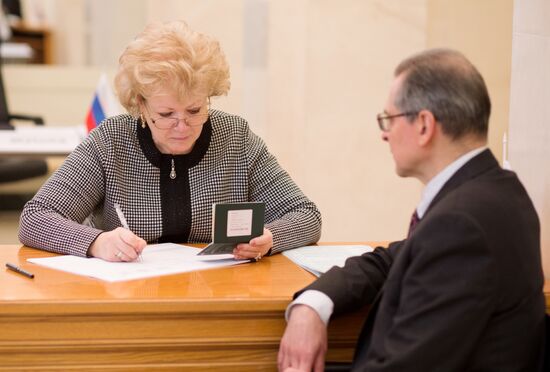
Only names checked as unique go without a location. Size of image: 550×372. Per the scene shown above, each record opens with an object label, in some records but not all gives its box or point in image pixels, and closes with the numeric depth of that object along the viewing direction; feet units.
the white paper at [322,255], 8.86
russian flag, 20.42
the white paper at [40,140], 20.68
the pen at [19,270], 8.23
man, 5.99
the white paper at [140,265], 8.35
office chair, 24.50
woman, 9.60
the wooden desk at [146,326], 7.42
